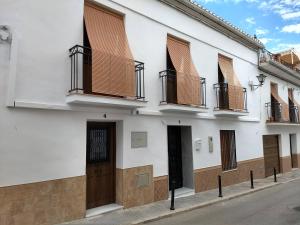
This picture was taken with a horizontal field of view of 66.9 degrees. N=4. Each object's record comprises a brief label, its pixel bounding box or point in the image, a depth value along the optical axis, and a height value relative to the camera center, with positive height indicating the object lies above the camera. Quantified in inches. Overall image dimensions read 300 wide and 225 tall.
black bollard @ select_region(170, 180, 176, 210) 254.2 -79.0
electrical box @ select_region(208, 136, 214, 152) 349.7 -21.1
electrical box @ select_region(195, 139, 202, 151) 331.6 -18.3
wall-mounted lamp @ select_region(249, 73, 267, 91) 436.9 +94.3
